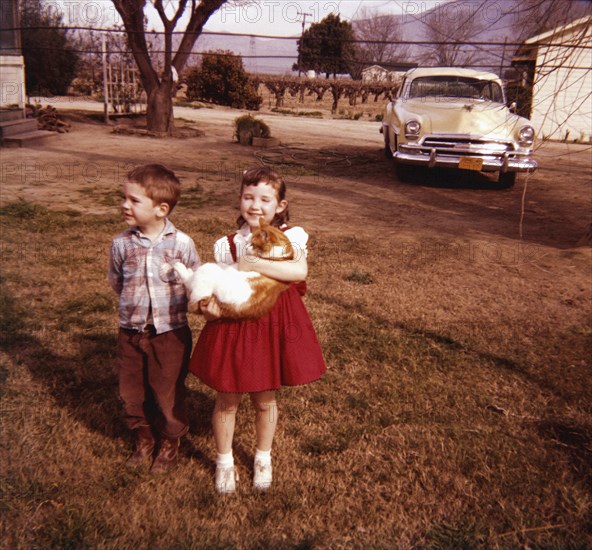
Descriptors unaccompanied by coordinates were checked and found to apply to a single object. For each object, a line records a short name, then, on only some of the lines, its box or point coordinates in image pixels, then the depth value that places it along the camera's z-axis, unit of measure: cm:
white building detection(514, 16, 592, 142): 1744
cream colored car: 880
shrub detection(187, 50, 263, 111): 2542
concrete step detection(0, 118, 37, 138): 1153
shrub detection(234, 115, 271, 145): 1360
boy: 222
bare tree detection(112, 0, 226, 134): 1379
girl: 213
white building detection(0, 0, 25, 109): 1259
